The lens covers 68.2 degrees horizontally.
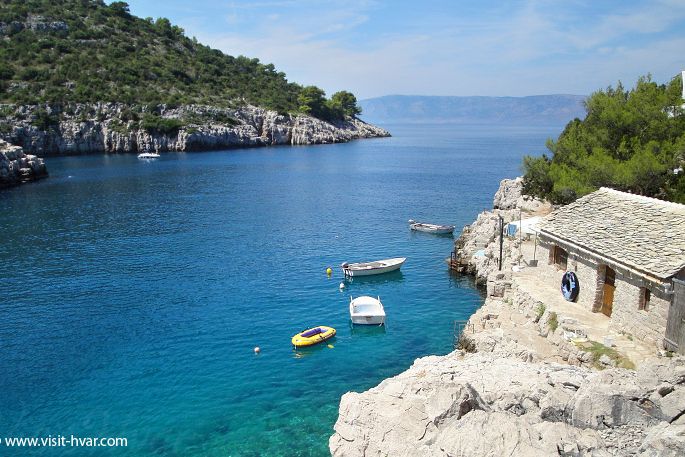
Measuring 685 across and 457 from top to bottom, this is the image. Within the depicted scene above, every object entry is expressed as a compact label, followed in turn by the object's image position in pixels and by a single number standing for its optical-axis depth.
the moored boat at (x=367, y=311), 34.03
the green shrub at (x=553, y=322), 23.89
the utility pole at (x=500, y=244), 36.84
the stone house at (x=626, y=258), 20.42
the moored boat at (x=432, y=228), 57.37
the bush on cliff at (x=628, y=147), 34.62
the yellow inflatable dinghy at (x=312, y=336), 30.86
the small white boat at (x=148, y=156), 130.00
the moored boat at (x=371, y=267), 43.44
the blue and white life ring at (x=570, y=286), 25.84
